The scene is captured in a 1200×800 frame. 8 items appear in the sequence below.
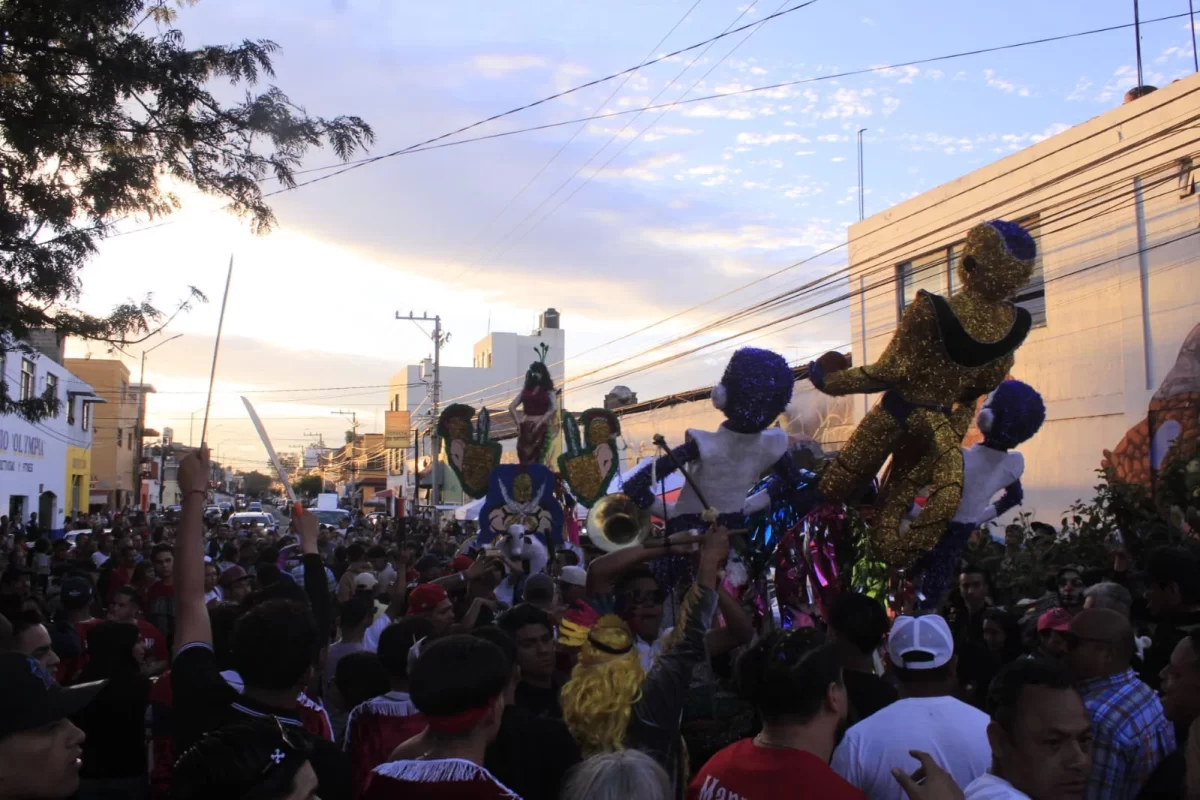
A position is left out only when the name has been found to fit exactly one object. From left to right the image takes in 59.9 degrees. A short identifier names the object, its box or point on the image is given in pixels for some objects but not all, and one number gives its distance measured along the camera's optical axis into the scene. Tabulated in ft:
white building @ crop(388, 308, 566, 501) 180.14
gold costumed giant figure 25.11
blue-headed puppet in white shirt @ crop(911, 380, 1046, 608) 26.20
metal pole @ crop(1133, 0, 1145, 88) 53.73
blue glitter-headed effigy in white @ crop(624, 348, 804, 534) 25.07
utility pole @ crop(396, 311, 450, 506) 120.26
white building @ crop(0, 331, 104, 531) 88.38
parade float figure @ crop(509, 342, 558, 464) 35.27
